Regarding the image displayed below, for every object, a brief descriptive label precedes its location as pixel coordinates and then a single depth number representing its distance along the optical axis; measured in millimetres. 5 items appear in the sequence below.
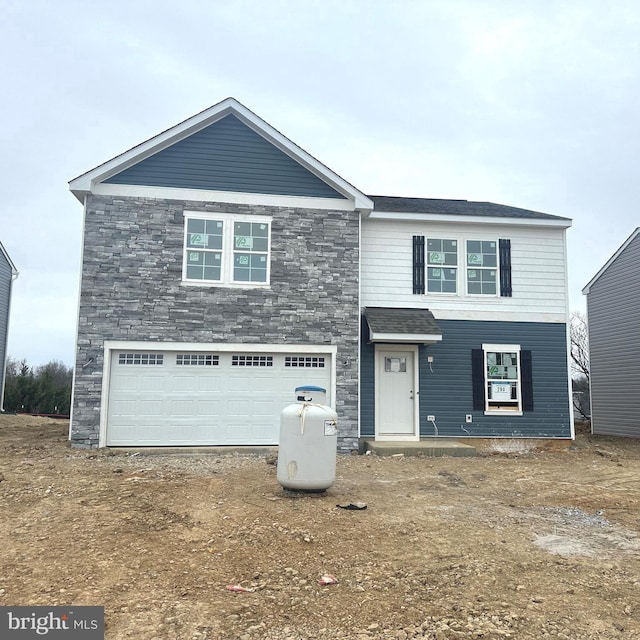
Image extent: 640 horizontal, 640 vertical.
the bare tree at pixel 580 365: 29281
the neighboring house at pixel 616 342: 17172
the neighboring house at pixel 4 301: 18641
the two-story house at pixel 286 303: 11141
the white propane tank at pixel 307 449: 6766
